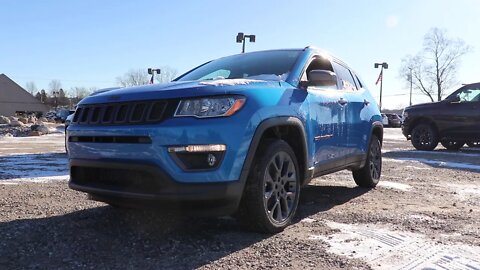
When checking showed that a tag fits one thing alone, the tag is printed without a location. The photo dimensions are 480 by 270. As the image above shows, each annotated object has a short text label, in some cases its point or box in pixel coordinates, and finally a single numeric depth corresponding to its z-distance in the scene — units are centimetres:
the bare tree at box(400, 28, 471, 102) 6736
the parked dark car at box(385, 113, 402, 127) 5244
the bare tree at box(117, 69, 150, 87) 6877
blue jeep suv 349
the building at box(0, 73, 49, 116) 8919
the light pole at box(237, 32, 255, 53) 2584
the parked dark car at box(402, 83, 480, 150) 1305
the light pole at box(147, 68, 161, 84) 3484
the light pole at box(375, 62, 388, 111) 4662
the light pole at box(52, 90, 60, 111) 11219
